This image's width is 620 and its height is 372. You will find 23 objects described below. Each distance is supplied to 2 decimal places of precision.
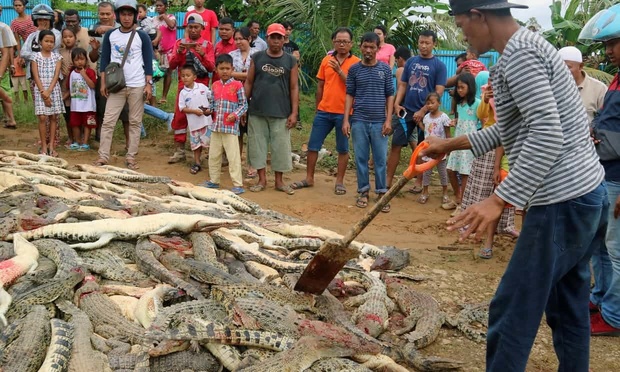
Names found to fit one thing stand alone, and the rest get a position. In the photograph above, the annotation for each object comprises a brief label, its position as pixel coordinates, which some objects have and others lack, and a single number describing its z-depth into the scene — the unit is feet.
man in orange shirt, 25.70
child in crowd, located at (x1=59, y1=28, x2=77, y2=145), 29.11
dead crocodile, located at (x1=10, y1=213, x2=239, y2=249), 14.85
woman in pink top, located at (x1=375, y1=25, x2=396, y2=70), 30.42
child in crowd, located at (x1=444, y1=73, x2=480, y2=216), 22.45
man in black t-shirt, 25.23
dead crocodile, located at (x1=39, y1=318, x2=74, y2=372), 9.56
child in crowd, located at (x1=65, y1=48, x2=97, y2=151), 28.50
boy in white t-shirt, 26.96
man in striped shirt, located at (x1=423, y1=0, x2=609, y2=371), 8.07
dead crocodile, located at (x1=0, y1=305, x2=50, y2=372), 9.58
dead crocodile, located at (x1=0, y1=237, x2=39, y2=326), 11.34
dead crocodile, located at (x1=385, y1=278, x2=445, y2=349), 12.63
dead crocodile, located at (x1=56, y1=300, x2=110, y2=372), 9.67
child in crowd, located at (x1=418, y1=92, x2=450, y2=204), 24.61
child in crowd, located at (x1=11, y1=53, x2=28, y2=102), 32.99
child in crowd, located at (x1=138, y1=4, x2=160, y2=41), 32.89
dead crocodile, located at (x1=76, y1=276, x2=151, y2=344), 10.86
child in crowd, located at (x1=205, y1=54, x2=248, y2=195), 24.76
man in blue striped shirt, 24.39
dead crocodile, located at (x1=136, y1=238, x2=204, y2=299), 12.55
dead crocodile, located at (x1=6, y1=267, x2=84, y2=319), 11.24
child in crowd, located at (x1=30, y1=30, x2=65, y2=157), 27.17
